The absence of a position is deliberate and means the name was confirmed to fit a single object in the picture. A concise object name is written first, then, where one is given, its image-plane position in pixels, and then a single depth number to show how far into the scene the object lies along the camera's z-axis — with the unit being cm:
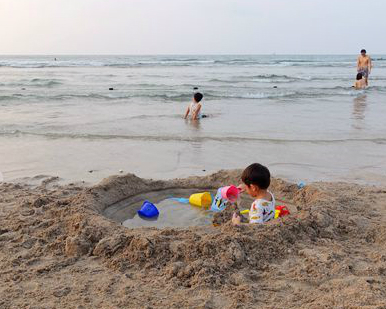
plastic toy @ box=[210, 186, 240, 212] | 430
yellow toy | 453
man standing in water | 1720
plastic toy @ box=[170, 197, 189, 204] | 468
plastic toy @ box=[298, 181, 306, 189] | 485
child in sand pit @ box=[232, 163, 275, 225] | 359
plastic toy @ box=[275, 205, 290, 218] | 423
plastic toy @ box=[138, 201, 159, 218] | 421
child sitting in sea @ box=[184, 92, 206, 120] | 999
